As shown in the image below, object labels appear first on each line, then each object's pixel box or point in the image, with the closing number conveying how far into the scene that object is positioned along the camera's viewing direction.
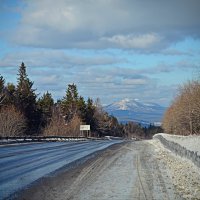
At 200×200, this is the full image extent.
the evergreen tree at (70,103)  119.62
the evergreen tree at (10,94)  79.41
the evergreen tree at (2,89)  79.26
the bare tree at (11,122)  68.19
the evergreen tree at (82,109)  120.48
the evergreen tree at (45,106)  97.21
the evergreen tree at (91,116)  127.80
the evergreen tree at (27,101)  83.44
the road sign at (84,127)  106.29
